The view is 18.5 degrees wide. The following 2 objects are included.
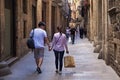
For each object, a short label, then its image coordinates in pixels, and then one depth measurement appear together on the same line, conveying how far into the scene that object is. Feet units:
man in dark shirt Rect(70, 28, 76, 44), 112.82
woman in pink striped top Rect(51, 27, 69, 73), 44.04
